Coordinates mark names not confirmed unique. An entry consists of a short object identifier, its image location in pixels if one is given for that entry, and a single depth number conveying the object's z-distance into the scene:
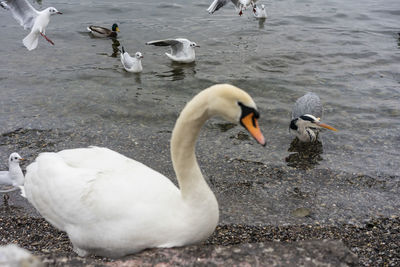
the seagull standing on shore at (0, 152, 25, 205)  5.49
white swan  2.86
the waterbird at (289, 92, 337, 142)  7.29
